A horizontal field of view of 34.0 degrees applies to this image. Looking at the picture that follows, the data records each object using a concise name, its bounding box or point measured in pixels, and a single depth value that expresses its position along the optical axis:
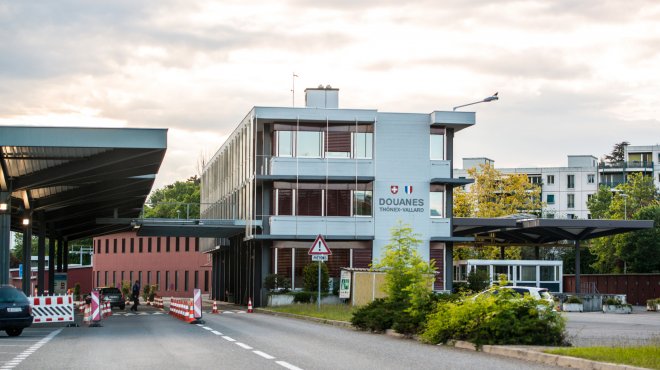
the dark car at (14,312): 27.64
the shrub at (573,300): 61.34
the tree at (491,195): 85.81
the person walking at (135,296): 59.38
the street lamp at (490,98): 54.24
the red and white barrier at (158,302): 63.82
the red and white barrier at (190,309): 35.09
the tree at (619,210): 97.94
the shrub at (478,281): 58.12
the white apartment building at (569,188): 144.38
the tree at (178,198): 131.50
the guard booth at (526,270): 71.19
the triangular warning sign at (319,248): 38.16
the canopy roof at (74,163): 31.82
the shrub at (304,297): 54.78
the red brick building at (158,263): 119.06
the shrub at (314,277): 55.88
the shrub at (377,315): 26.44
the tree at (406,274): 26.64
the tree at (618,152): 172.00
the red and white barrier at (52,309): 33.38
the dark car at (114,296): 63.03
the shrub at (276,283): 56.66
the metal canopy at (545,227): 61.38
